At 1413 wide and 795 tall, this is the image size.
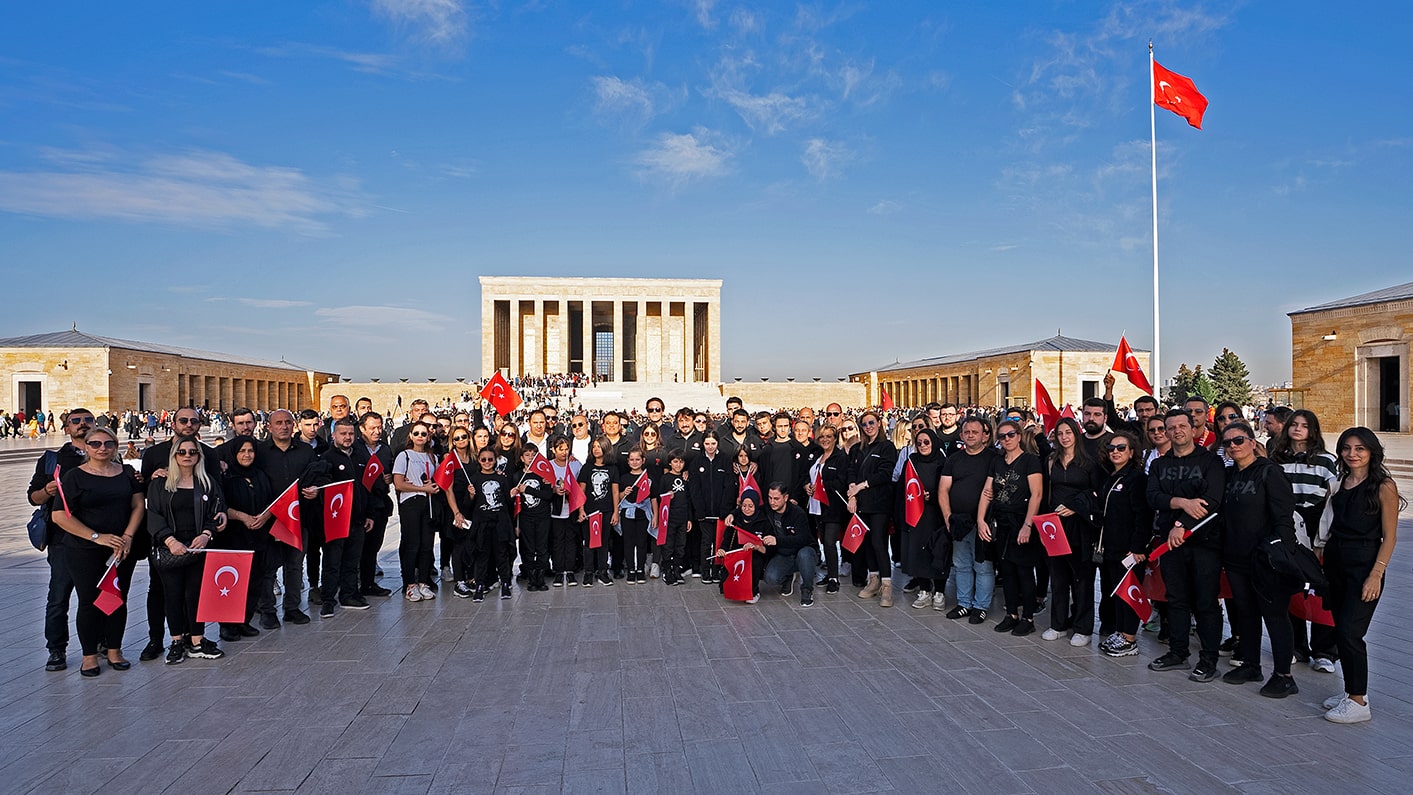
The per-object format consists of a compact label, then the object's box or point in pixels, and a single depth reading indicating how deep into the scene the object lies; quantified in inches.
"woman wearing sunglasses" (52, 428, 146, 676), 199.4
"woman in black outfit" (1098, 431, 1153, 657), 219.8
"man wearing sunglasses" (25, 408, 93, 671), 201.6
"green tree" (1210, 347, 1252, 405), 2640.3
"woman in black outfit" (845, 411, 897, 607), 292.4
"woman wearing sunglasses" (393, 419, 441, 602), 286.8
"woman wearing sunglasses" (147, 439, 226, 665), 210.1
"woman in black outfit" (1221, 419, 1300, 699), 184.9
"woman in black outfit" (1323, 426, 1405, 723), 171.2
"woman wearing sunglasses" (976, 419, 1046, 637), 242.7
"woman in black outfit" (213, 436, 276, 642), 235.6
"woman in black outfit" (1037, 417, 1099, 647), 231.0
